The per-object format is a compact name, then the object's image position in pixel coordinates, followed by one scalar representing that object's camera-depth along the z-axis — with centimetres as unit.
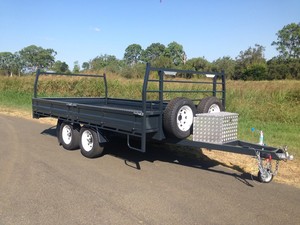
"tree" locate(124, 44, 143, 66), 11571
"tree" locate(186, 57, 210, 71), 5066
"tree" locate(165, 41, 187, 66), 9208
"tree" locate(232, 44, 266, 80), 5950
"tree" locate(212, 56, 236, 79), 6662
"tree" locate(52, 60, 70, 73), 8831
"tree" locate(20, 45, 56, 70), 12356
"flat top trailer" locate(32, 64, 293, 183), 566
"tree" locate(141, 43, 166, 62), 9869
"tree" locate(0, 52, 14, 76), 12744
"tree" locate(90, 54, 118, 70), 8888
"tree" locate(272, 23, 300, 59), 8994
